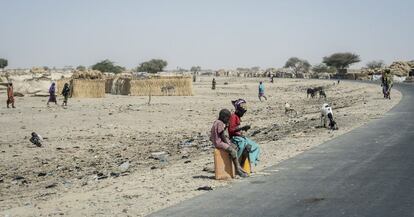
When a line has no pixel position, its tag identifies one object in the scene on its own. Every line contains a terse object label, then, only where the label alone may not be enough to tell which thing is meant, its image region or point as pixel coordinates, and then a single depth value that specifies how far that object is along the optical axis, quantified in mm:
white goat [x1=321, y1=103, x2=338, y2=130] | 18070
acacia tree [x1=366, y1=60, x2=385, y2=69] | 161762
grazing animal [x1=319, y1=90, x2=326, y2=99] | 44750
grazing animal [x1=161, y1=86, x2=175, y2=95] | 53381
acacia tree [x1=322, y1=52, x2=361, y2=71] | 137112
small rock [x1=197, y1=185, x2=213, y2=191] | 9198
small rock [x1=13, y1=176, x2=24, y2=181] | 13406
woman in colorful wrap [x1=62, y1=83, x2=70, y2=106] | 34200
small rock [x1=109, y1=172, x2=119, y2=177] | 12684
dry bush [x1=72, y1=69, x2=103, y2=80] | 52234
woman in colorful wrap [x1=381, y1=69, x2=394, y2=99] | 30528
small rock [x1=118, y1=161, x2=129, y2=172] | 13842
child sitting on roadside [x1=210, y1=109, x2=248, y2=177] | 9961
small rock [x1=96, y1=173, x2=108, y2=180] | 12603
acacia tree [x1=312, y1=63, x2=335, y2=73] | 146712
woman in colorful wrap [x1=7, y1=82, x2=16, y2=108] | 33075
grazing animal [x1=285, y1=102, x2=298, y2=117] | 30297
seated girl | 10359
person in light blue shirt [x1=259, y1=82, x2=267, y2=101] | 44481
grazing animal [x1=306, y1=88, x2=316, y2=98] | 46656
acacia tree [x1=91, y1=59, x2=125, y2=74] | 108312
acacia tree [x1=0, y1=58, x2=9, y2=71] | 138250
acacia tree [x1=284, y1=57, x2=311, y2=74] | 192375
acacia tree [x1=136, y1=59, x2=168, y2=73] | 133375
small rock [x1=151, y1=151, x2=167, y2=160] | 15635
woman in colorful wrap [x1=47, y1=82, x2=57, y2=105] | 35156
